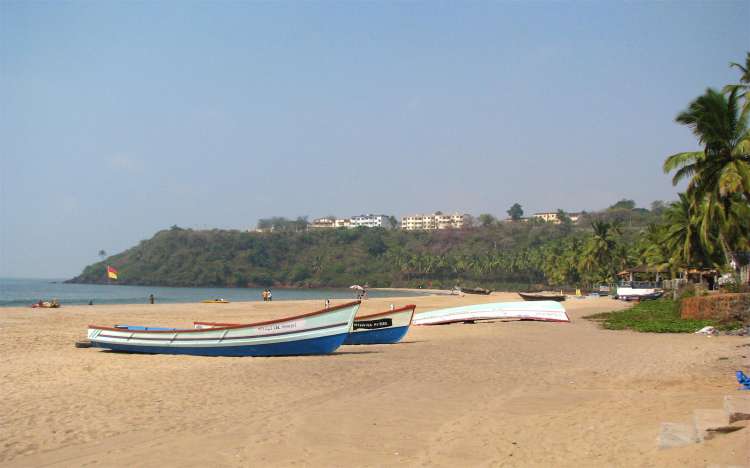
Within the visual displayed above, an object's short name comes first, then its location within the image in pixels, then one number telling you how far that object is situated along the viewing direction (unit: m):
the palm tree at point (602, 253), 81.94
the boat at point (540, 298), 57.66
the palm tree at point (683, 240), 46.94
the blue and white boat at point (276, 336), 16.58
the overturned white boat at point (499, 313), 29.28
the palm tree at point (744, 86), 24.34
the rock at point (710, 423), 6.07
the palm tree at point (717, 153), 25.73
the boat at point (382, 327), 20.61
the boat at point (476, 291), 90.56
